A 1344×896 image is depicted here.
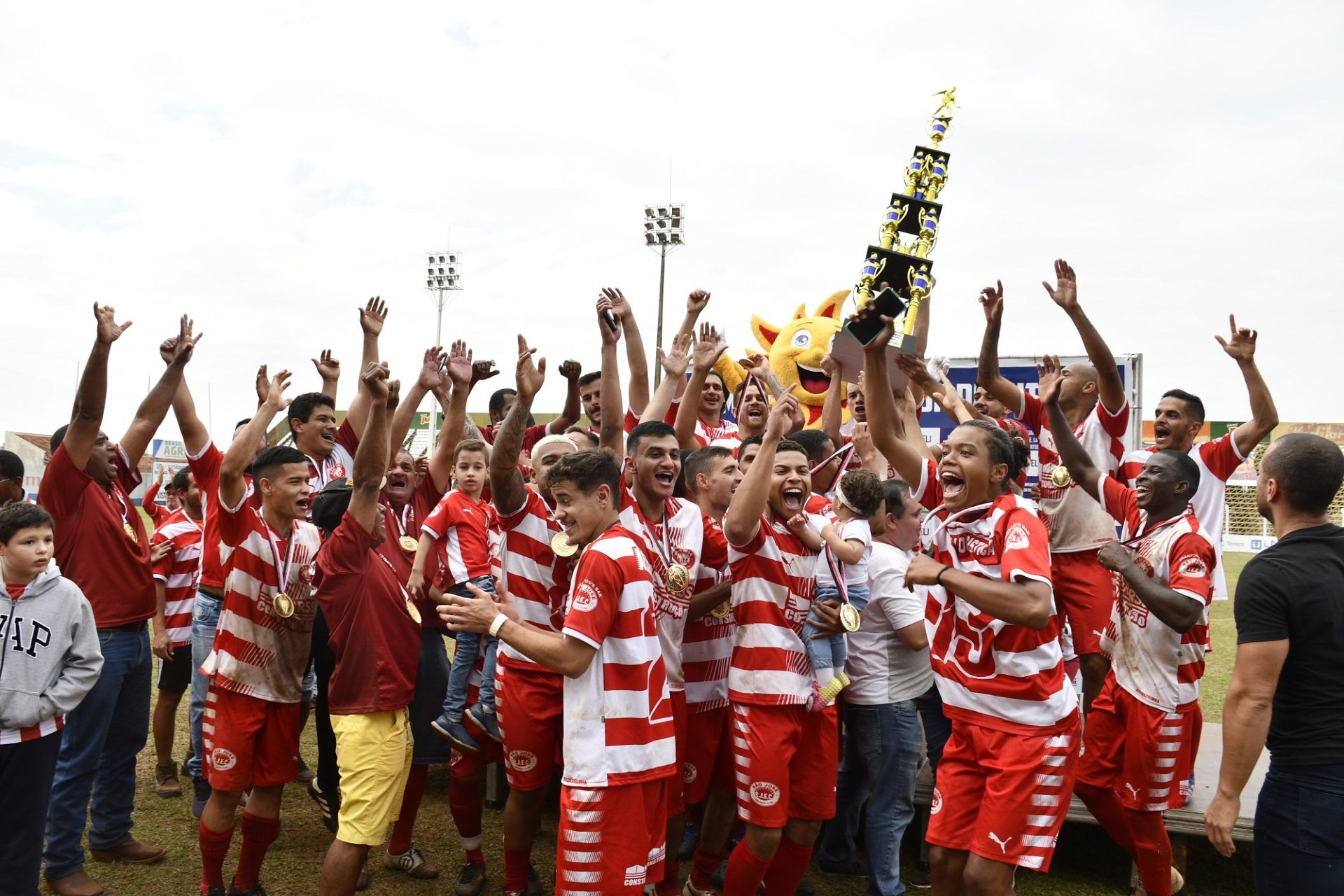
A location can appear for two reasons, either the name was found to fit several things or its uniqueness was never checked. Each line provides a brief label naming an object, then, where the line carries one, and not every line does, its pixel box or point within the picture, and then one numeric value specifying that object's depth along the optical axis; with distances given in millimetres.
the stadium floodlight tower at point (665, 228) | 33875
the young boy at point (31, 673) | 4246
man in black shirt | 3438
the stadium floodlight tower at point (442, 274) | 42688
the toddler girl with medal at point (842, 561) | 4758
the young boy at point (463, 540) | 6008
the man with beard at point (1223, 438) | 5777
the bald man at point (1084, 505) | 6141
